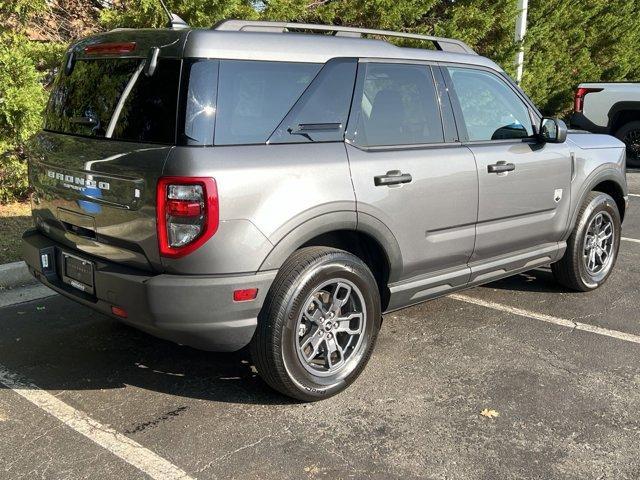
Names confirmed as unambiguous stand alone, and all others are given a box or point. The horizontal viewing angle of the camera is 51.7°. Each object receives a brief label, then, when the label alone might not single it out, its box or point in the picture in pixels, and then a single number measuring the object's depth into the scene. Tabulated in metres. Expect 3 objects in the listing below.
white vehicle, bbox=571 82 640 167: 11.08
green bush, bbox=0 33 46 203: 6.37
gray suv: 3.04
